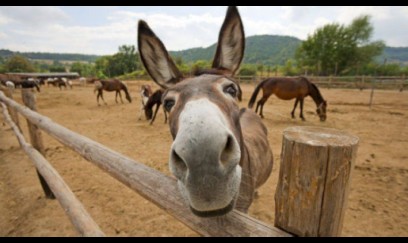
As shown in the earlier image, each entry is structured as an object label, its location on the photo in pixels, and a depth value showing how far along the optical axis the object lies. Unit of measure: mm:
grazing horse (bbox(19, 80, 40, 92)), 22847
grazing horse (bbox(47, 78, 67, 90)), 32200
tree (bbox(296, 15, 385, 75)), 40891
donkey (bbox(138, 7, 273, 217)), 931
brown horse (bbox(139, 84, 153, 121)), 11555
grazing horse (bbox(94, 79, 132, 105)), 16125
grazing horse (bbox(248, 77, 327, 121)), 9609
